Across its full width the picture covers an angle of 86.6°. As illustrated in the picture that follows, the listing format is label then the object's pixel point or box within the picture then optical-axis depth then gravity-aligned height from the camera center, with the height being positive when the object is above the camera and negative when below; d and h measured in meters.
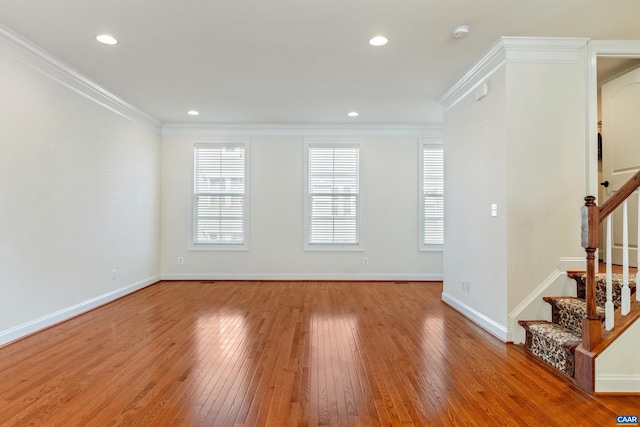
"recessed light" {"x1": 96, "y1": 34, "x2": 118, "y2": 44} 3.18 +1.66
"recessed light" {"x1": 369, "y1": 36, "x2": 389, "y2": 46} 3.20 +1.68
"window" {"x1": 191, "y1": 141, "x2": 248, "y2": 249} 6.42 +0.31
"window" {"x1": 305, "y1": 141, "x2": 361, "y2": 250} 6.43 +0.33
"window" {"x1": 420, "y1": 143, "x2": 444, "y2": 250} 6.39 +0.37
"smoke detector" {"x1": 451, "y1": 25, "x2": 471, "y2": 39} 3.00 +1.67
